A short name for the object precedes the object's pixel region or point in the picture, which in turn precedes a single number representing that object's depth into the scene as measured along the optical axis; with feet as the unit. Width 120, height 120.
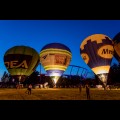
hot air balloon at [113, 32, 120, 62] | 84.52
